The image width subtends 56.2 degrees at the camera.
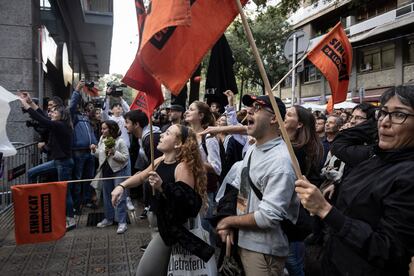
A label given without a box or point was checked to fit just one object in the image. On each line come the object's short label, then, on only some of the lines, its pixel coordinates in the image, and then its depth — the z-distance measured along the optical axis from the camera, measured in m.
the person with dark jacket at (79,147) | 7.20
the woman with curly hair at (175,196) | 3.14
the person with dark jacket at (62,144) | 6.27
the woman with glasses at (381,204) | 1.75
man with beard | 2.52
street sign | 7.84
